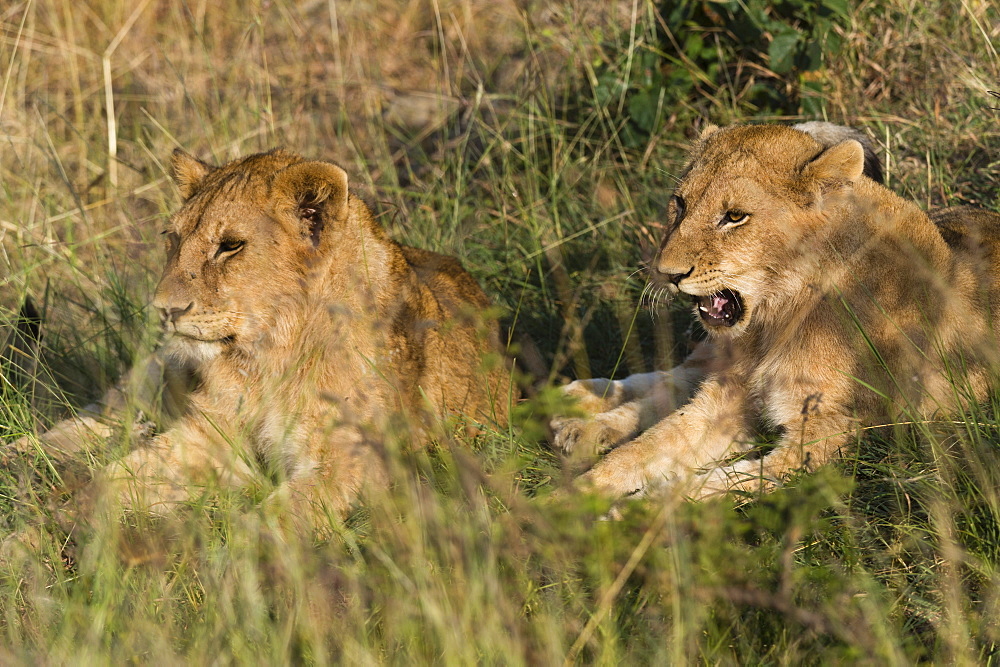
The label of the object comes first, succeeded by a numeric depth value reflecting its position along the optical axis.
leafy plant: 11.27
